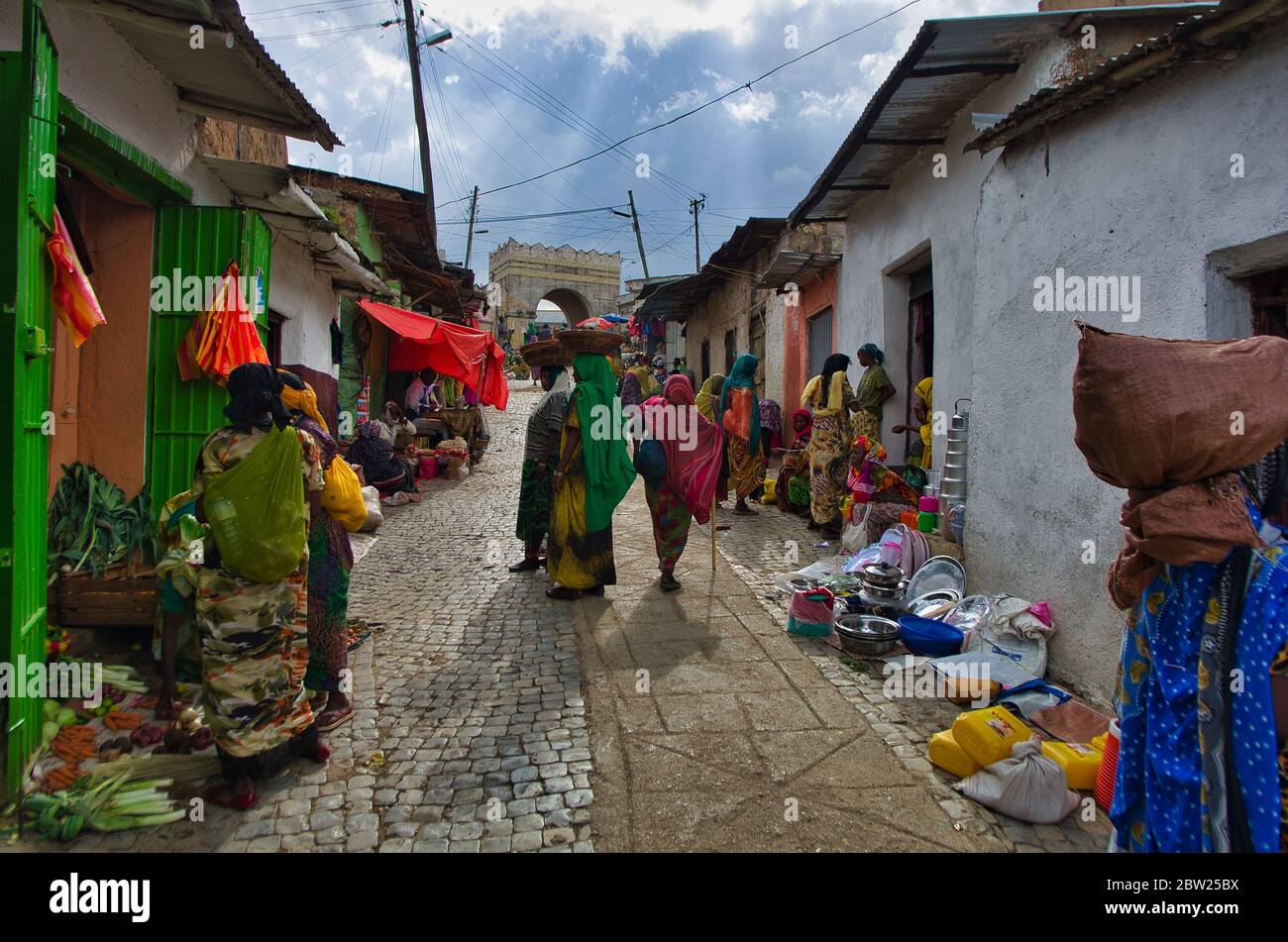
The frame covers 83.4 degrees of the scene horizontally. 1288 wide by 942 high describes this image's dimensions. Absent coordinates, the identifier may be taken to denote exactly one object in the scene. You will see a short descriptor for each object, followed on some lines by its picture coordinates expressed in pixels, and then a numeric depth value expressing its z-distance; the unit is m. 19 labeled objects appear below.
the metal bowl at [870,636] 4.43
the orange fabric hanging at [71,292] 3.13
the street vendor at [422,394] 13.90
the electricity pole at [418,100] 13.34
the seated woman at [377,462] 9.84
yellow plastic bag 3.32
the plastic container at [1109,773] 2.37
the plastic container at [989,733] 3.00
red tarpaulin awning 11.68
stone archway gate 38.19
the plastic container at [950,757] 3.06
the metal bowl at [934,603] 4.97
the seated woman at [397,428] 11.30
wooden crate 3.92
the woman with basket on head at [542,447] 6.05
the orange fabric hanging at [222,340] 4.68
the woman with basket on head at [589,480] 5.42
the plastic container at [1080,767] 2.99
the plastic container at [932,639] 4.44
